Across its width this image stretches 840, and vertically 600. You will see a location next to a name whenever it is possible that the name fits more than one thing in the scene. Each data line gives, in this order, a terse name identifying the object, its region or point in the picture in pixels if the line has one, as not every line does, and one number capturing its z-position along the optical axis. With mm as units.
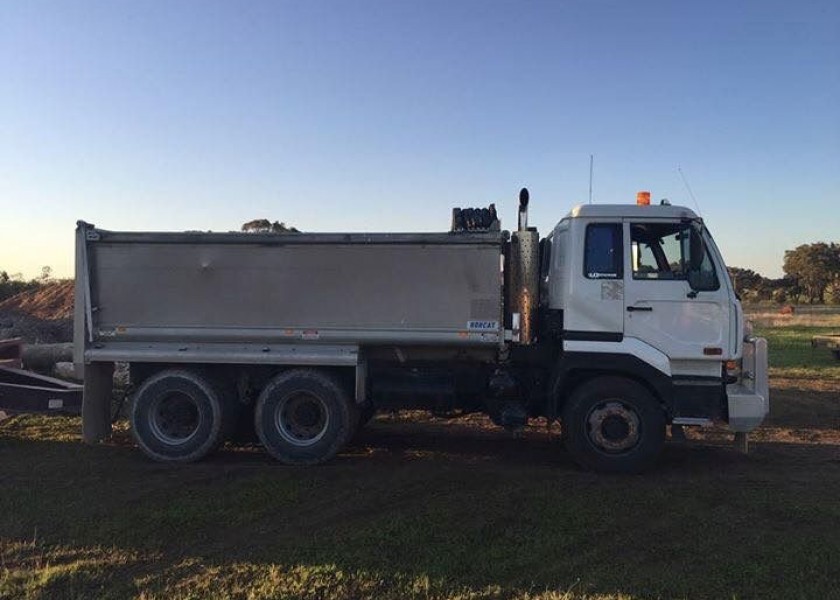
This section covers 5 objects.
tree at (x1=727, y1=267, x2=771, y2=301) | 59897
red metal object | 9914
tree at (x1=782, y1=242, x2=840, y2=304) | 65625
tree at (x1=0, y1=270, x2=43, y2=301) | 35375
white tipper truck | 7180
